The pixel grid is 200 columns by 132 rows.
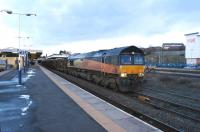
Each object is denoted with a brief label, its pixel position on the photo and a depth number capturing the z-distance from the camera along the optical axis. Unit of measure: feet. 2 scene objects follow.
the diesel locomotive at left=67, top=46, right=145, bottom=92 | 34.41
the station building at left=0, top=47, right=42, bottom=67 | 127.33
